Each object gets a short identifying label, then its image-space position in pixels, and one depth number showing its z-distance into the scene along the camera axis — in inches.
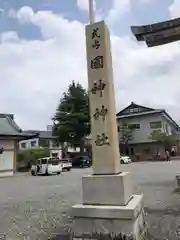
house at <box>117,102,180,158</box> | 1924.2
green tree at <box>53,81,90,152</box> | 1636.3
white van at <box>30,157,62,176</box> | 1025.5
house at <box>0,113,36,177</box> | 986.7
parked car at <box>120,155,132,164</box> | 1571.6
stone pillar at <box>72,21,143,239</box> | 186.7
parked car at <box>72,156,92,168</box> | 1439.3
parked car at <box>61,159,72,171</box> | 1213.4
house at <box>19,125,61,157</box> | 2256.4
